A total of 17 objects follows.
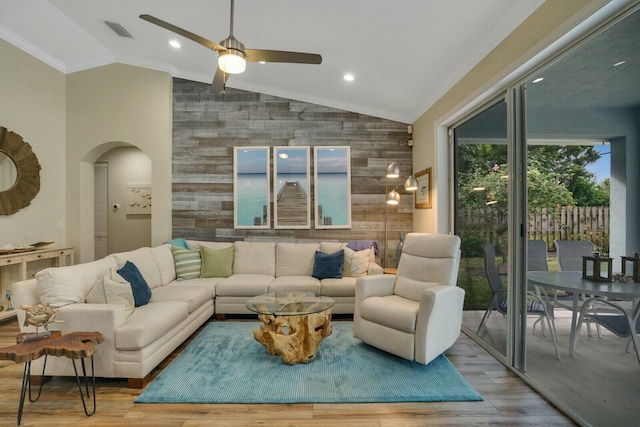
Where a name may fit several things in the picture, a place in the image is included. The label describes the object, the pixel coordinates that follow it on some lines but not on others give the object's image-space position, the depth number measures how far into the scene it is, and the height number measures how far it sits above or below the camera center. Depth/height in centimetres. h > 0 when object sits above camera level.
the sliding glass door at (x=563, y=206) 175 +5
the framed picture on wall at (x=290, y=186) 495 +42
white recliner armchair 262 -82
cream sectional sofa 236 -83
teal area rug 223 -128
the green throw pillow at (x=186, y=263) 415 -65
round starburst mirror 398 +53
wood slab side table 190 -83
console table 365 -56
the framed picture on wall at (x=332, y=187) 496 +41
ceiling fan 227 +122
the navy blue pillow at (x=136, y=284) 286 -64
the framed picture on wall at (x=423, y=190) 427 +32
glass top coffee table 268 -100
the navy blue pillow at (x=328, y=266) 420 -70
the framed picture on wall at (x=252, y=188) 496 +39
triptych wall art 496 +41
